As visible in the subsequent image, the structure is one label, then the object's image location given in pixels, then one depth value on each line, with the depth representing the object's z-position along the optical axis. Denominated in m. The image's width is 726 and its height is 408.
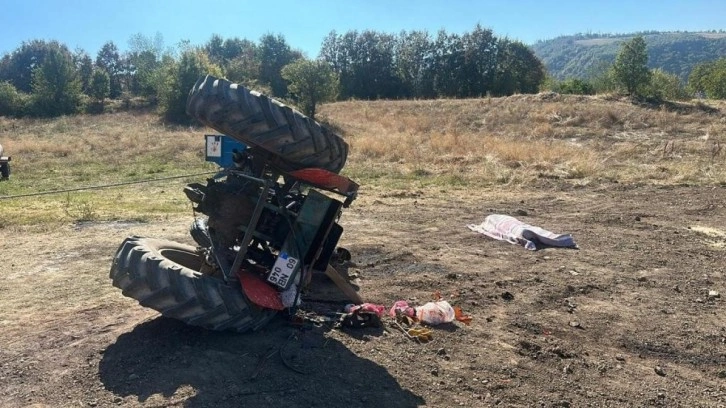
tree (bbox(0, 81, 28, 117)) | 49.28
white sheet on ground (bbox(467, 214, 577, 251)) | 7.75
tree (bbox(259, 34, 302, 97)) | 64.88
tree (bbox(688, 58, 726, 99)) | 52.62
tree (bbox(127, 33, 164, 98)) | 57.83
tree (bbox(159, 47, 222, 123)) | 39.25
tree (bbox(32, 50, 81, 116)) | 48.69
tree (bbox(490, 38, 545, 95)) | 54.34
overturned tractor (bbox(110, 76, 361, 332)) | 4.06
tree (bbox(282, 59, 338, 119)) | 34.25
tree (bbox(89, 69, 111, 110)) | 52.75
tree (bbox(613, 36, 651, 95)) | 32.72
